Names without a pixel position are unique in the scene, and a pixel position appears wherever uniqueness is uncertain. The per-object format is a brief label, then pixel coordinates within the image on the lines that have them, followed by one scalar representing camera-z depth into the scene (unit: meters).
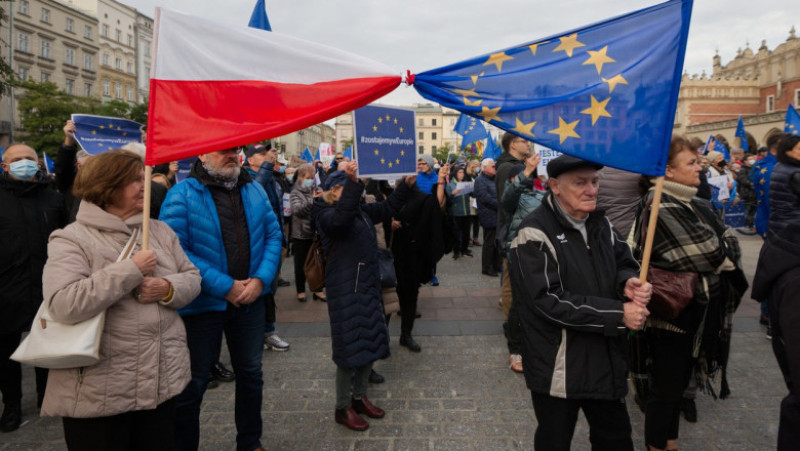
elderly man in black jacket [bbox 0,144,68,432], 3.91
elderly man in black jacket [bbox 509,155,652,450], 2.33
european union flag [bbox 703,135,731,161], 10.35
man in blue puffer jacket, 2.97
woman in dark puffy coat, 3.72
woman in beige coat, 2.18
